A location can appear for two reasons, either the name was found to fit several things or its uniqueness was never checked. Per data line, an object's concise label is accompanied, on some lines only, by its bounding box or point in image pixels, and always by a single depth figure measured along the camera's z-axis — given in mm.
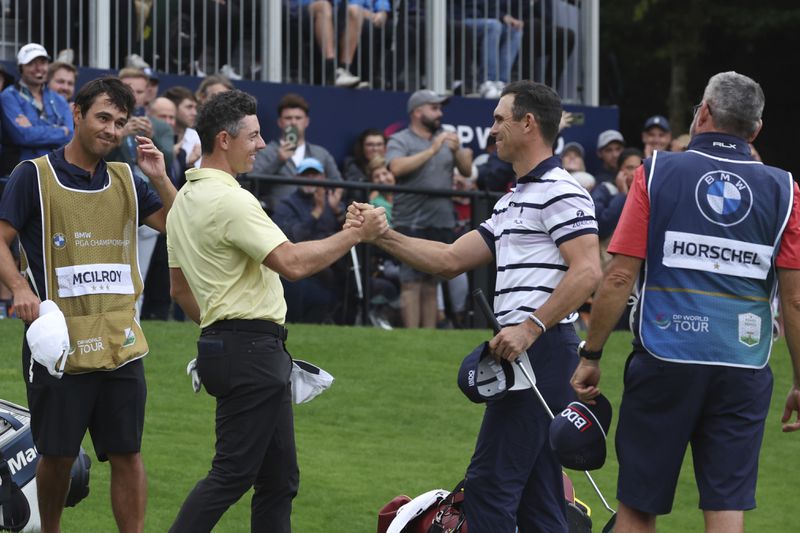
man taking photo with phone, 26109
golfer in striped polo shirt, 12391
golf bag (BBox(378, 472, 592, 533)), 13984
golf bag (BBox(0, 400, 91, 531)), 14570
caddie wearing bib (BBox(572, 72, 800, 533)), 11594
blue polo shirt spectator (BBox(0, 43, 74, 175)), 23078
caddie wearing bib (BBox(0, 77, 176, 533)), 13141
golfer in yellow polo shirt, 12391
